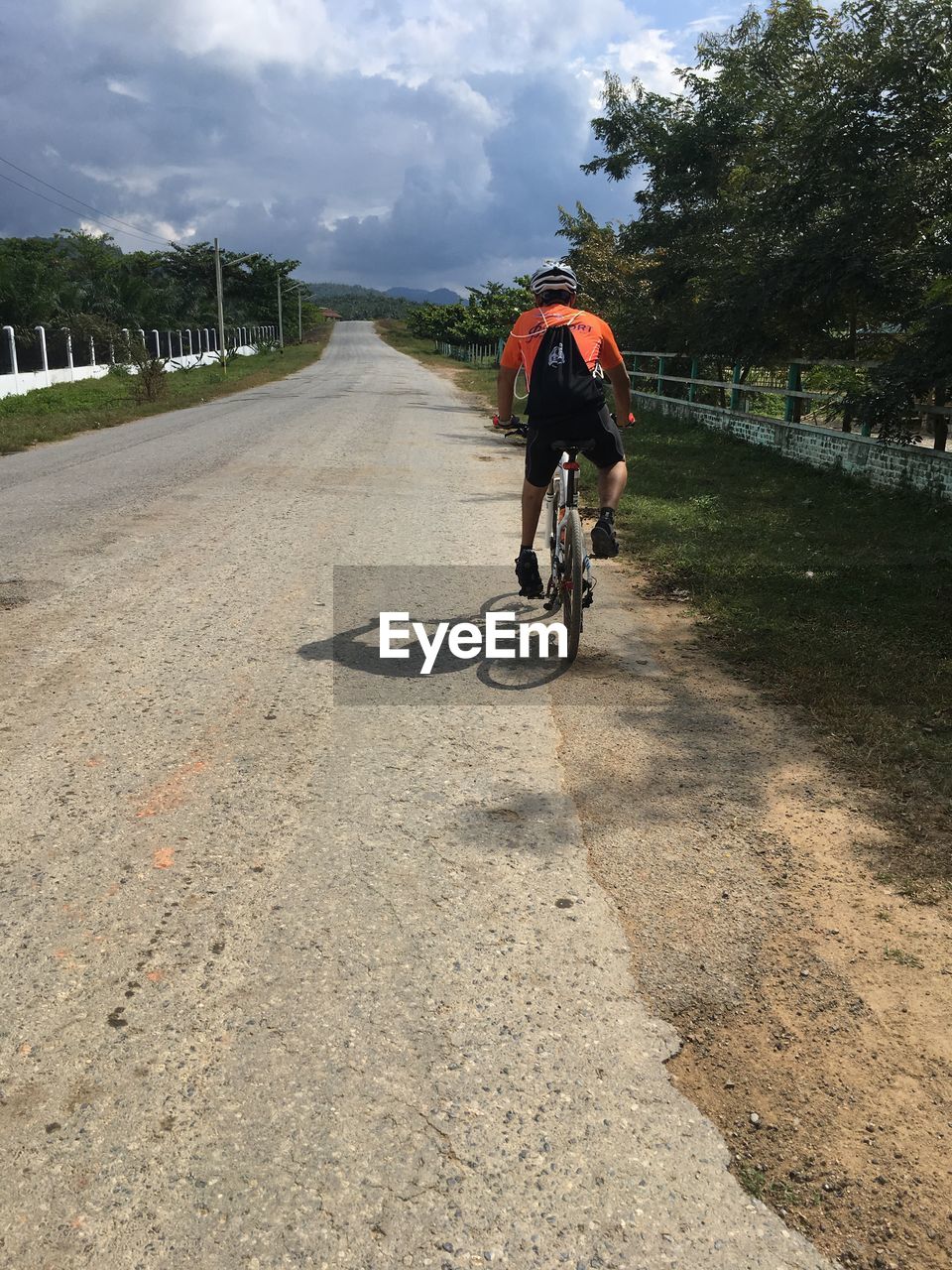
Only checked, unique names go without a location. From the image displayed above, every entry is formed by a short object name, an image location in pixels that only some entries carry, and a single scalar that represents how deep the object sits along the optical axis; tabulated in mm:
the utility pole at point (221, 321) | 42094
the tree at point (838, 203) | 9586
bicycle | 4945
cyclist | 4750
